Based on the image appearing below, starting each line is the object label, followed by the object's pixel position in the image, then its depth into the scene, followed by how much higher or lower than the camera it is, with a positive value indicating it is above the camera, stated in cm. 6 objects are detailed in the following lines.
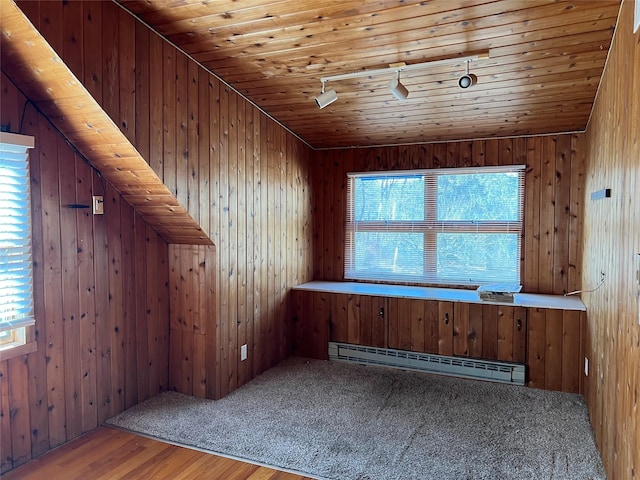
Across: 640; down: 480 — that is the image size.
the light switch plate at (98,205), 283 +20
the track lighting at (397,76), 269 +109
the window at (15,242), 232 -4
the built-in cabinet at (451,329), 342 -88
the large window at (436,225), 413 +7
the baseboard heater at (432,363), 362 -119
